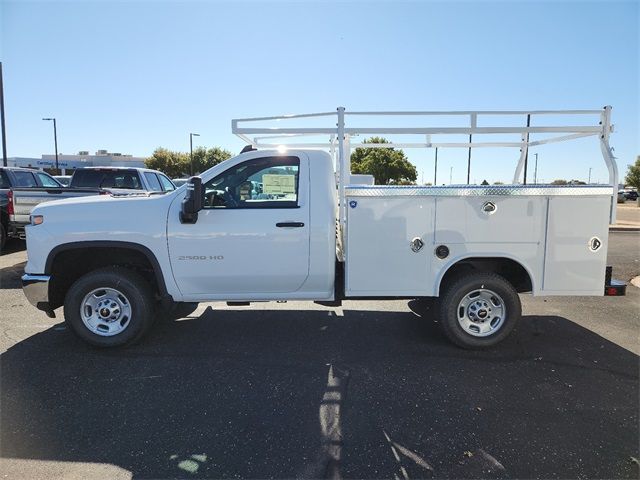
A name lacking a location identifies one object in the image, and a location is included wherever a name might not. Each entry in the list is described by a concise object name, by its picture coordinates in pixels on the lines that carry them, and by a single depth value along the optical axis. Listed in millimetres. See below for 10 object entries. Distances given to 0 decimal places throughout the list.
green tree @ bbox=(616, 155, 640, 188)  39250
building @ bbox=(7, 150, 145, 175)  76862
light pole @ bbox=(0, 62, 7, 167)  18094
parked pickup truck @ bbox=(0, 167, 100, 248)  9062
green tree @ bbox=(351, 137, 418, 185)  32331
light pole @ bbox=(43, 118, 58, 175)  39988
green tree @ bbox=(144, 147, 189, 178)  60219
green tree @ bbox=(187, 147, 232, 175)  58219
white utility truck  4547
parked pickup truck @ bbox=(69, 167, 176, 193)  11180
